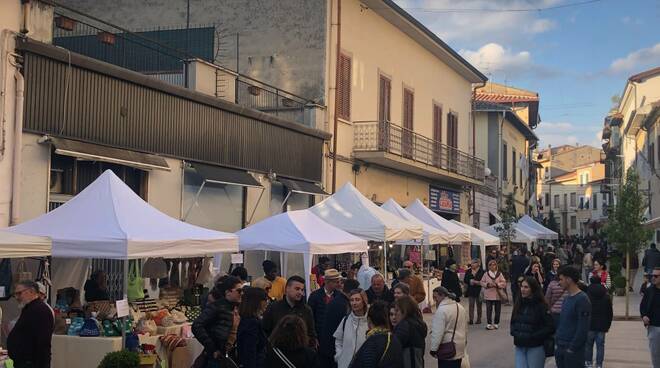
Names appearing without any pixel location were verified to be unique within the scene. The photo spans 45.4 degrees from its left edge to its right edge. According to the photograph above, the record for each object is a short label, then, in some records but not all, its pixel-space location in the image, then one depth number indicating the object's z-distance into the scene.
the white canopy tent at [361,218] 16.14
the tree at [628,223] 20.66
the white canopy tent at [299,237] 13.09
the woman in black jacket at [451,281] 16.36
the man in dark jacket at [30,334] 7.65
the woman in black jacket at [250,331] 7.25
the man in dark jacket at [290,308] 7.94
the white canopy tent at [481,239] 23.98
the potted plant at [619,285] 24.88
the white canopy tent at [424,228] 19.48
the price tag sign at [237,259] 13.35
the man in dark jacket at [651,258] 24.94
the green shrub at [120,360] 8.21
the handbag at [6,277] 10.96
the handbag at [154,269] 13.81
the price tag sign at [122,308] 9.04
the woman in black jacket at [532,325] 8.39
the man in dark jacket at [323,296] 9.01
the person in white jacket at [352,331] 7.46
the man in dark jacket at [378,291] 10.64
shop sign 30.49
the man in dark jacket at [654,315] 10.04
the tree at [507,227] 31.19
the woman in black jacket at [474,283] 17.42
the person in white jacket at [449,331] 8.17
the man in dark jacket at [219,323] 7.64
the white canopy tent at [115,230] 9.54
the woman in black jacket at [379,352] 6.16
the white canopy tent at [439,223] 21.34
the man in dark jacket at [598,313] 10.74
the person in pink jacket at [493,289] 16.88
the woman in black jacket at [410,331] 7.03
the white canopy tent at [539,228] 35.01
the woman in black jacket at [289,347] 6.13
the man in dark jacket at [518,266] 19.02
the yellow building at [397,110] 22.55
